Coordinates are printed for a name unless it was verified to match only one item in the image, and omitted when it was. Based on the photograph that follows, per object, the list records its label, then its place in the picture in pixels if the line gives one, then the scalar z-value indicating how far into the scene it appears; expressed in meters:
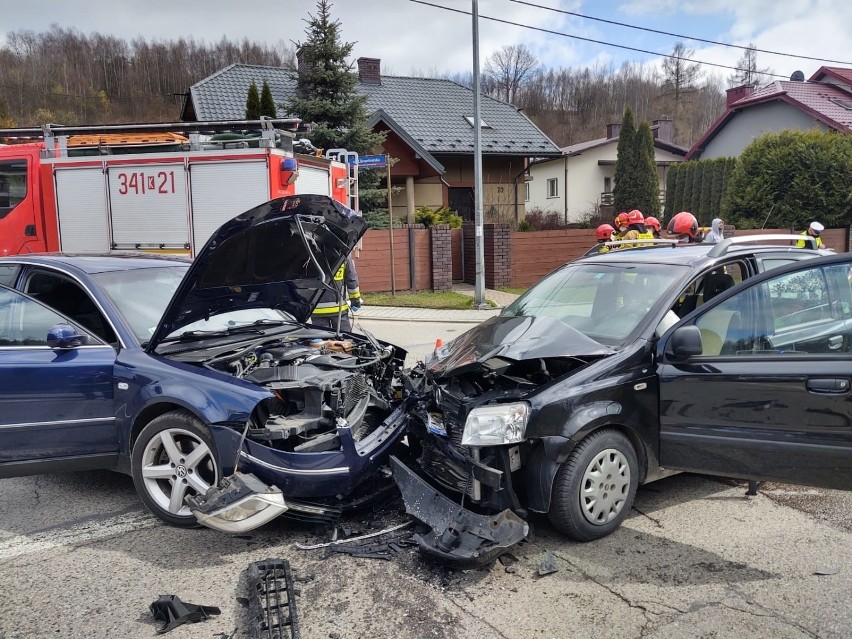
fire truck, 9.58
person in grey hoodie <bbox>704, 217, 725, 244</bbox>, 7.95
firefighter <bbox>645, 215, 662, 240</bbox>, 10.22
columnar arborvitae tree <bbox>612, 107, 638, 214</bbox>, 27.80
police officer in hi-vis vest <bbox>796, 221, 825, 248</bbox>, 10.59
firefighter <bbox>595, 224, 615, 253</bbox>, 10.37
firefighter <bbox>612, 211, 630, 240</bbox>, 10.72
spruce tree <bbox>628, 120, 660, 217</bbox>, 27.70
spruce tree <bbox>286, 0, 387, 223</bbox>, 18.09
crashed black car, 3.41
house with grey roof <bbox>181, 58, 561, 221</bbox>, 23.56
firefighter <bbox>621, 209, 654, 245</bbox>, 9.82
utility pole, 14.55
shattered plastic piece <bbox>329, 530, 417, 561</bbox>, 3.60
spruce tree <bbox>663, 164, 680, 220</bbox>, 30.58
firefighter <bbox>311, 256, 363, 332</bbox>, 5.15
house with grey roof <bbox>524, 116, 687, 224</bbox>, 35.97
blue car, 3.68
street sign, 13.47
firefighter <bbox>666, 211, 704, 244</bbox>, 8.76
